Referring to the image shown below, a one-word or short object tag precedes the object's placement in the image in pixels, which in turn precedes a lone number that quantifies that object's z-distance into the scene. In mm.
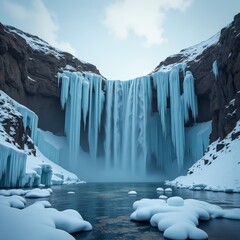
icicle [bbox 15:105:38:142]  36800
